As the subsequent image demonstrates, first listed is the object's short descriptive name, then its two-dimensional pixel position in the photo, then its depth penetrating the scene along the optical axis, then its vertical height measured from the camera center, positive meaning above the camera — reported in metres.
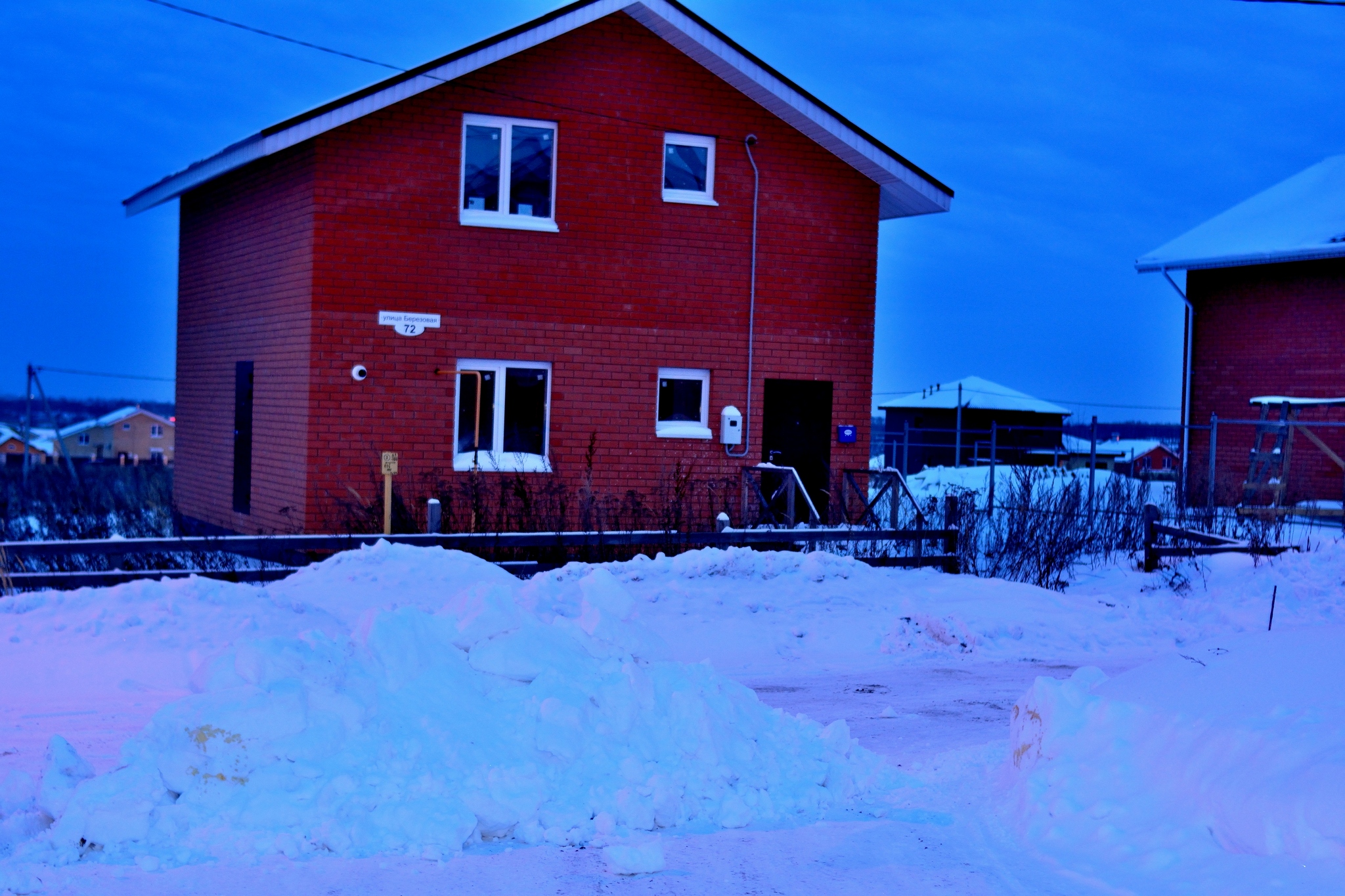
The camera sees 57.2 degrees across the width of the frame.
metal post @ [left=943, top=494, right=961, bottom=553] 14.68 -0.85
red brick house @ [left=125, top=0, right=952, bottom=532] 16.11 +2.30
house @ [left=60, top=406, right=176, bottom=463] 82.25 -1.18
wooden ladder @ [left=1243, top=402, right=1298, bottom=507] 22.98 -0.04
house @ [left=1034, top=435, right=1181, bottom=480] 32.84 -0.07
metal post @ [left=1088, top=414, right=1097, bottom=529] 21.67 +0.17
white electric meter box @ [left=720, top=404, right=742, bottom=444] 17.66 +0.20
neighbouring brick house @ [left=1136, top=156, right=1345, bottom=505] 25.75 +3.13
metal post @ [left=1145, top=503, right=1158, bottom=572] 15.42 -1.02
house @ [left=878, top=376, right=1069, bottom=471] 43.72 +1.19
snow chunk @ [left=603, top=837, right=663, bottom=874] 5.05 -1.73
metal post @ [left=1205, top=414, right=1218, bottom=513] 23.50 +0.53
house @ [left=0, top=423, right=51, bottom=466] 64.31 -1.79
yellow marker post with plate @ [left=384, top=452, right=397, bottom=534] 14.14 -0.58
